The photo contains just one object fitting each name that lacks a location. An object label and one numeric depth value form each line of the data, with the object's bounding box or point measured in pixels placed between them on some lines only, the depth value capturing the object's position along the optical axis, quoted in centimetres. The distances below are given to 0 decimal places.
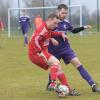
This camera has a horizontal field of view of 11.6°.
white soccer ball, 963
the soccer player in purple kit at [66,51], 1036
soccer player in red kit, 970
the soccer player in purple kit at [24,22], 3098
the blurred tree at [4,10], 5652
